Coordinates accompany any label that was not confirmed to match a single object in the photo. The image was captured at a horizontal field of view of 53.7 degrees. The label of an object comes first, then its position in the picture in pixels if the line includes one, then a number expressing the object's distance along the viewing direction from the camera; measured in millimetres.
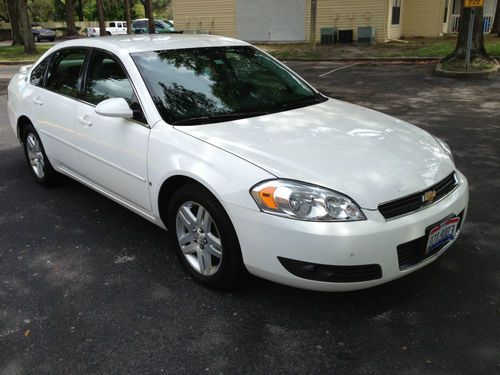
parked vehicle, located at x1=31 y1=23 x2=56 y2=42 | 42125
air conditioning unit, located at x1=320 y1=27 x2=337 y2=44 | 22875
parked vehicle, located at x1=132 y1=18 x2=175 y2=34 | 38344
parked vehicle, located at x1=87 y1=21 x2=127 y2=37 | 45919
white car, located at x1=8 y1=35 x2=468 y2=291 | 2717
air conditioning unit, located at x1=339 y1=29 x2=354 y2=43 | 22781
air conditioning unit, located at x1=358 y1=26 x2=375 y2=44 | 21828
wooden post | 19828
